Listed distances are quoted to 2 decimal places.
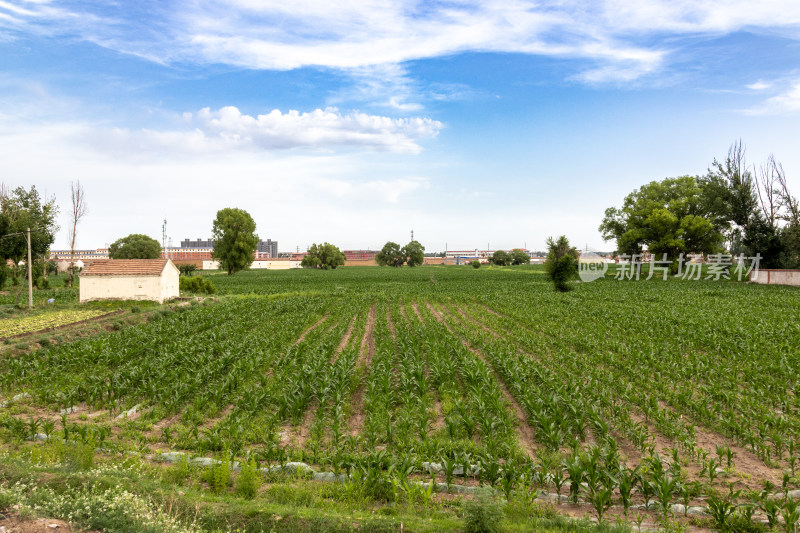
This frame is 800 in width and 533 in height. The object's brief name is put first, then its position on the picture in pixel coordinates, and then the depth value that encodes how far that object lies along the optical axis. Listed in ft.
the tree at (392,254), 417.28
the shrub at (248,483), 21.30
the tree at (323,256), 385.29
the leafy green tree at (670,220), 183.83
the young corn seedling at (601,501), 19.74
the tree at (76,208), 152.46
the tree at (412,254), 421.18
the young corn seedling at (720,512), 18.78
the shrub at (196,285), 129.80
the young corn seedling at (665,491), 19.78
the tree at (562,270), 134.31
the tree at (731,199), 179.63
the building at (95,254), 558.32
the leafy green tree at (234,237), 228.63
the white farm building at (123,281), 95.04
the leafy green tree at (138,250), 253.65
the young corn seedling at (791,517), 17.94
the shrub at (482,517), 17.80
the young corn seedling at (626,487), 20.47
